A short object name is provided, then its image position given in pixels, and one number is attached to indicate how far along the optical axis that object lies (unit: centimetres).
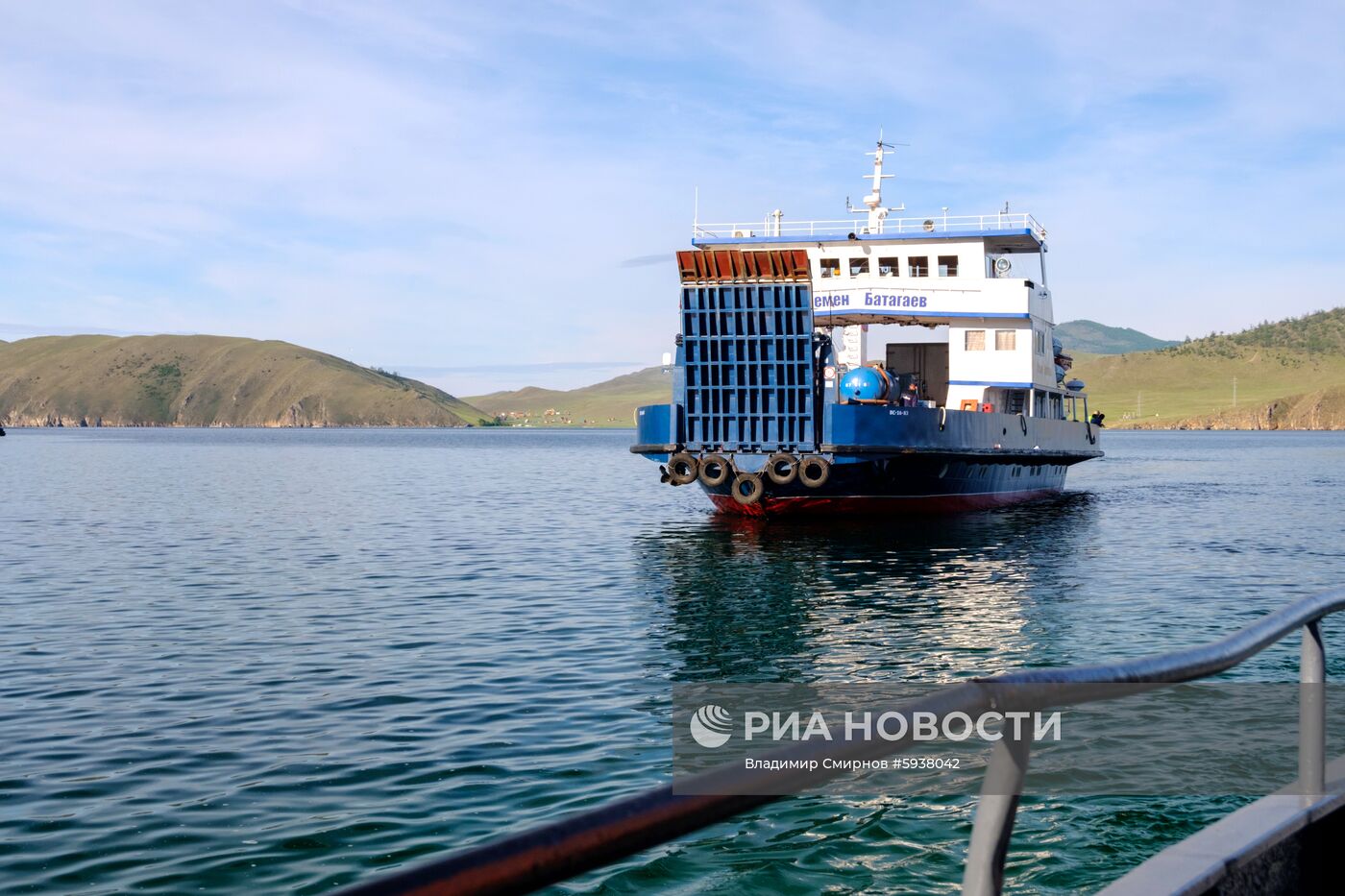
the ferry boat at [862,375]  2894
